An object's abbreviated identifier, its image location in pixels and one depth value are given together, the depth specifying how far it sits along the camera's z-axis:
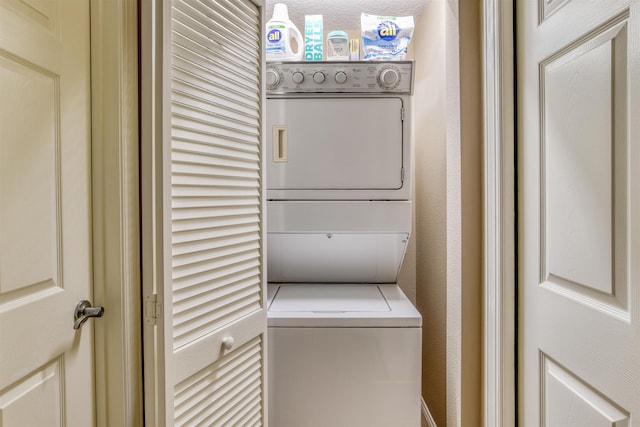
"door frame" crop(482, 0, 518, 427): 1.41
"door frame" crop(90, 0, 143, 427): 1.09
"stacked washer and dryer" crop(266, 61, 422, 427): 1.75
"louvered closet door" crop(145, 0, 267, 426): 1.14
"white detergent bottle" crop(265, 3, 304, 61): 2.03
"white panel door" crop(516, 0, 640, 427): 0.90
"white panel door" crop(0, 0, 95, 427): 0.85
